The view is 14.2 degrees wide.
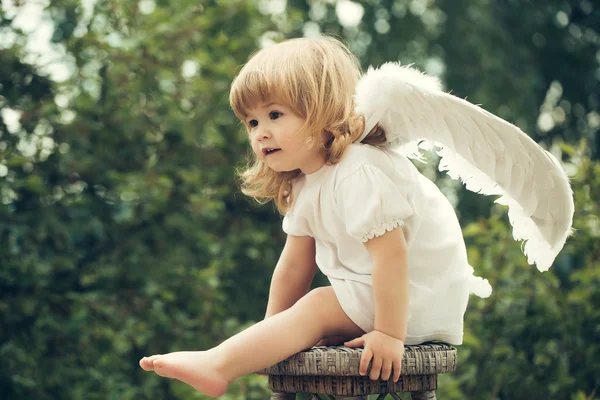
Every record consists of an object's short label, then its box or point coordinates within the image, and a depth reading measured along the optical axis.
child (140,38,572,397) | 3.33
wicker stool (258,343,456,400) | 3.31
